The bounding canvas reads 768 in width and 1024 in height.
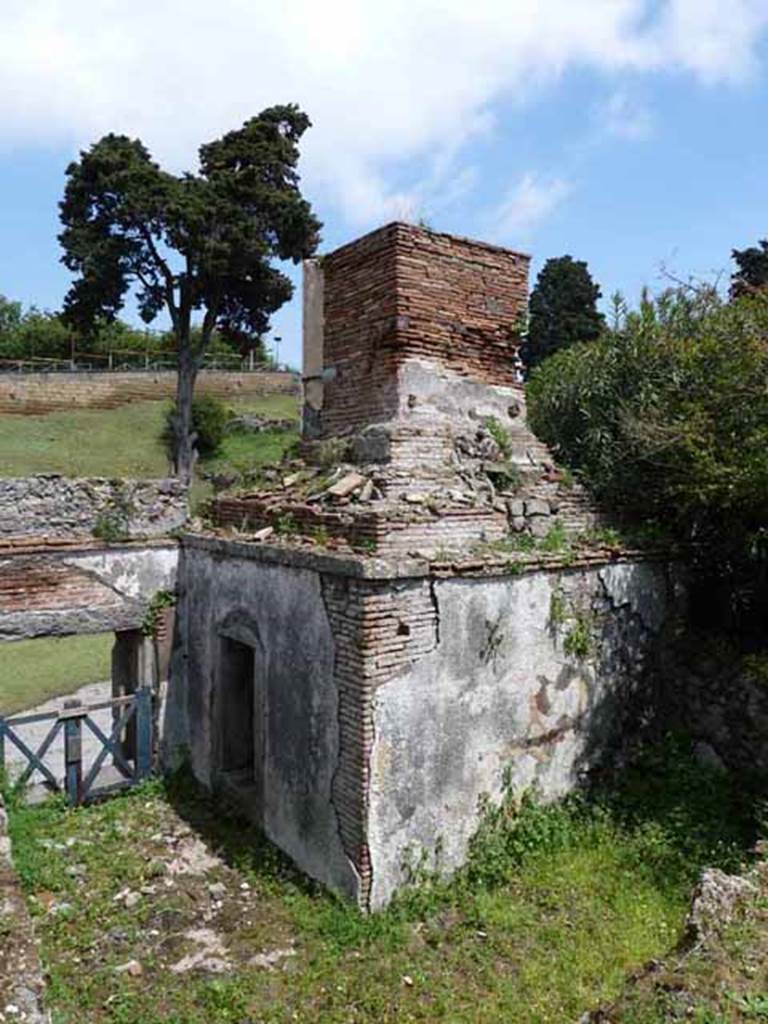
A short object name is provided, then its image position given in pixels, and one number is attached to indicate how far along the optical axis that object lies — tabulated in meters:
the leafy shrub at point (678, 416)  7.67
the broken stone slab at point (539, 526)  7.66
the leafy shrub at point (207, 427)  30.05
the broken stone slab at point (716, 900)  4.20
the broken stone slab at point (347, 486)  7.21
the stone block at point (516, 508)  7.62
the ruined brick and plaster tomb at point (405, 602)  6.24
